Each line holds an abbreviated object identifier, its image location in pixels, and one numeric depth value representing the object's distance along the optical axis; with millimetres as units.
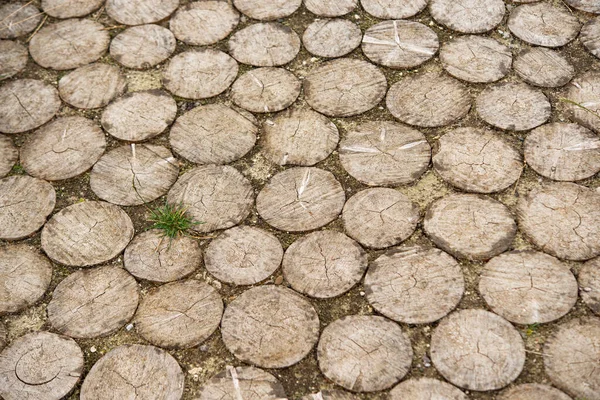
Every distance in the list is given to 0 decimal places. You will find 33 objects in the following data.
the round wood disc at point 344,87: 2734
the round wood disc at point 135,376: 1978
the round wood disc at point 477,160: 2445
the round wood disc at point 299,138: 2578
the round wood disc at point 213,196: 2400
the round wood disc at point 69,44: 3027
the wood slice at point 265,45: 2955
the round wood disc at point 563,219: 2234
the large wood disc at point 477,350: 1938
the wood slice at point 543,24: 2949
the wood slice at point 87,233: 2330
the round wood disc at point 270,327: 2041
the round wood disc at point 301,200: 2365
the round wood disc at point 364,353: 1962
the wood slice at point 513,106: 2625
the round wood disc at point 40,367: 1996
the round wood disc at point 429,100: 2666
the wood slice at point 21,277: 2225
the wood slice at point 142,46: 2994
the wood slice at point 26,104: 2768
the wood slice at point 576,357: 1900
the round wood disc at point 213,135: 2611
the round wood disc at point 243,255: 2232
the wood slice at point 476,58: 2809
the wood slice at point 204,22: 3080
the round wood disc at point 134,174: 2500
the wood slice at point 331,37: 2969
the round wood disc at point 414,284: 2104
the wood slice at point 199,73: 2844
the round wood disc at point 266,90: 2766
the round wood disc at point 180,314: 2098
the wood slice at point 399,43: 2895
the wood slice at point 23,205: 2416
